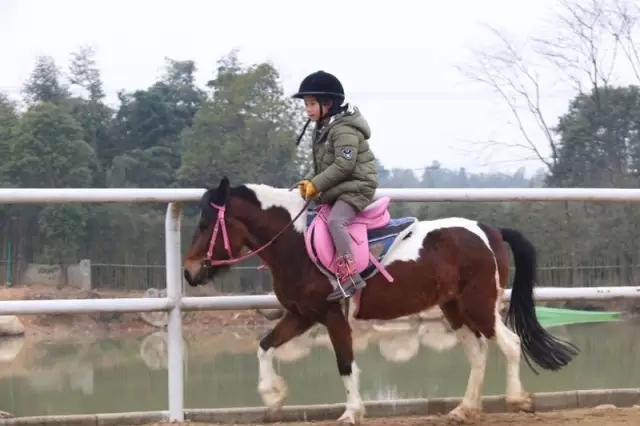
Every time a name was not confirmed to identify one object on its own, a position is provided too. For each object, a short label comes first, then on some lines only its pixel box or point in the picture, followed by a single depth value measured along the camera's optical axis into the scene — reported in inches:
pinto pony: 366.3
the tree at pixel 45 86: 2207.2
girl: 359.3
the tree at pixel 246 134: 1657.2
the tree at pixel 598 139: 1846.7
